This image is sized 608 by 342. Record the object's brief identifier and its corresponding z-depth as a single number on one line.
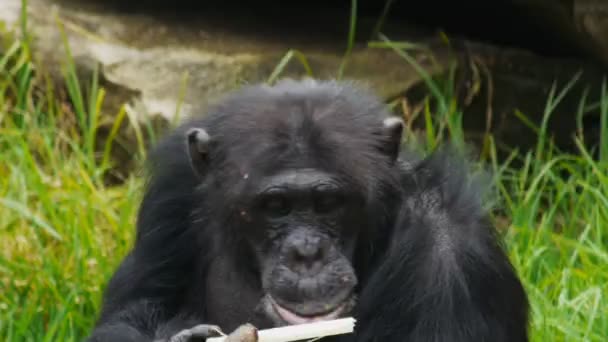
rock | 17.06
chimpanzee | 9.84
